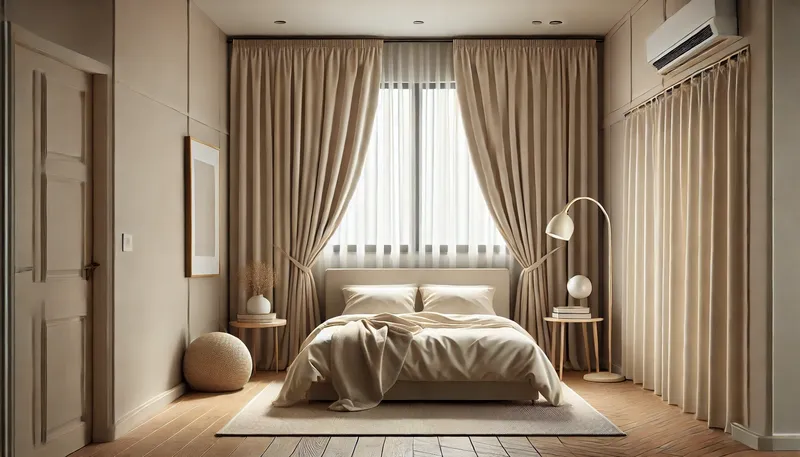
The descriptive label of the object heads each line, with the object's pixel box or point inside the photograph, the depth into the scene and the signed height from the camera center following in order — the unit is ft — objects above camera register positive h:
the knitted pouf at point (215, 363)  18.86 -3.20
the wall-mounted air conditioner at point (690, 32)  14.30 +4.03
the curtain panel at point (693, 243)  14.37 -0.20
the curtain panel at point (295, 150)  22.99 +2.50
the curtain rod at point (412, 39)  23.25 +5.91
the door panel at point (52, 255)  12.46 -0.37
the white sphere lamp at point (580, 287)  21.24 -1.48
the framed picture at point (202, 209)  19.52 +0.66
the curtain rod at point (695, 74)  14.44 +3.35
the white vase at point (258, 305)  21.47 -2.00
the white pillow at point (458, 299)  21.24 -1.85
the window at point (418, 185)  23.40 +1.46
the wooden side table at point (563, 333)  21.04 -2.87
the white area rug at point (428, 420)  14.88 -3.82
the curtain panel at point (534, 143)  22.89 +2.68
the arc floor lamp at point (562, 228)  20.45 +0.14
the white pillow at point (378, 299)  21.35 -1.85
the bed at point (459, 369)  16.96 -2.99
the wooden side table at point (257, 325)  21.16 -2.53
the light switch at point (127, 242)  15.35 -0.17
